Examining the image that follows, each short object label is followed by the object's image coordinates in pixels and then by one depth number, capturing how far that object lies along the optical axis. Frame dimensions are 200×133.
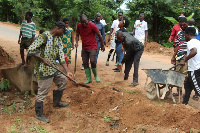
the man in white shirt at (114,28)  8.24
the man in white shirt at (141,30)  8.73
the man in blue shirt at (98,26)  7.34
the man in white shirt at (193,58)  4.68
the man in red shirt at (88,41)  5.97
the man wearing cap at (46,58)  4.08
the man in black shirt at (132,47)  6.01
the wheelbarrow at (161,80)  4.88
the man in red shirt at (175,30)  6.67
